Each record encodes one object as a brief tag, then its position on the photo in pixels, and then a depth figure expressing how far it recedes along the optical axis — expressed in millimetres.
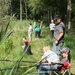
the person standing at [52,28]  24625
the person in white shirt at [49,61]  8047
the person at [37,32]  25038
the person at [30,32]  23891
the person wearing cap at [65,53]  8380
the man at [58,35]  9961
